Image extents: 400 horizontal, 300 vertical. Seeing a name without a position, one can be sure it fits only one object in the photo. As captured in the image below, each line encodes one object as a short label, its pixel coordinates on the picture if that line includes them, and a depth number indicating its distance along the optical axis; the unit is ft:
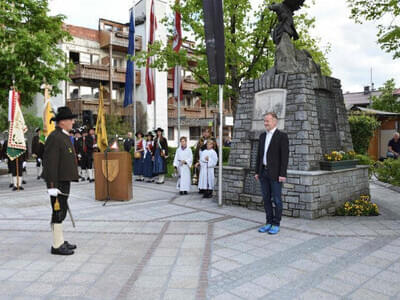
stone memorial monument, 23.39
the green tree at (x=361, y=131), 50.00
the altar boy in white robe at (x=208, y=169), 32.14
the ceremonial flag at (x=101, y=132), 33.01
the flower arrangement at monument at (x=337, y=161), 24.30
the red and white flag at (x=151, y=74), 57.41
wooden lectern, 30.35
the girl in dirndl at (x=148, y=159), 44.92
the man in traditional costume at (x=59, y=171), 15.71
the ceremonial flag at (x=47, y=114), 37.17
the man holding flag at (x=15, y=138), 37.65
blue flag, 61.26
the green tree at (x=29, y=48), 42.16
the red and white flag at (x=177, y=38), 50.67
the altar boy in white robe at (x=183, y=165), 34.17
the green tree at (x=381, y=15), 47.17
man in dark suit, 19.01
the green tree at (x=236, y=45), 53.06
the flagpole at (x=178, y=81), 53.36
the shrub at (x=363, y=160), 35.44
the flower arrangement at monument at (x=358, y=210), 24.20
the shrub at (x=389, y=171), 38.50
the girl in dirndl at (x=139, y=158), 46.85
